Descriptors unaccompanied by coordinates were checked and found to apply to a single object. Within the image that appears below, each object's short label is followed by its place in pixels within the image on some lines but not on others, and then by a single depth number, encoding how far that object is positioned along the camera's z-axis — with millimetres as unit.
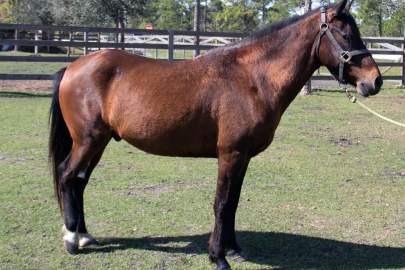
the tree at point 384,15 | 37344
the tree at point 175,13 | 71812
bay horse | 4086
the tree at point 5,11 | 47453
